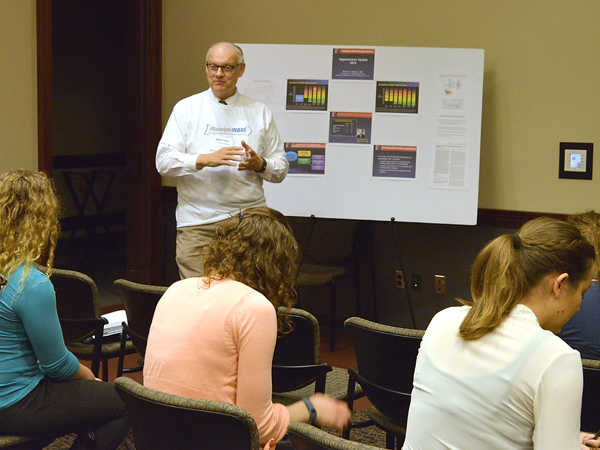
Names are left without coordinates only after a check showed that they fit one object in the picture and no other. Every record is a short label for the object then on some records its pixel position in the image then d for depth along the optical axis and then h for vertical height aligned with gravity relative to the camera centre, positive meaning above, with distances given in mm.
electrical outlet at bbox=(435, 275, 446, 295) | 4848 -811
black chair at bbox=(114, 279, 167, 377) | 2568 -558
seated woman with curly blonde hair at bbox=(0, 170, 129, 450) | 1979 -566
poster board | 4391 +241
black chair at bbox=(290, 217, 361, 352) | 4781 -608
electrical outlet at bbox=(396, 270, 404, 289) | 4984 -810
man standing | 3779 +31
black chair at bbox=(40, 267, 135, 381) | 2707 -622
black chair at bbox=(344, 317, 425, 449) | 2143 -637
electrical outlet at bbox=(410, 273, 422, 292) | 4949 -817
